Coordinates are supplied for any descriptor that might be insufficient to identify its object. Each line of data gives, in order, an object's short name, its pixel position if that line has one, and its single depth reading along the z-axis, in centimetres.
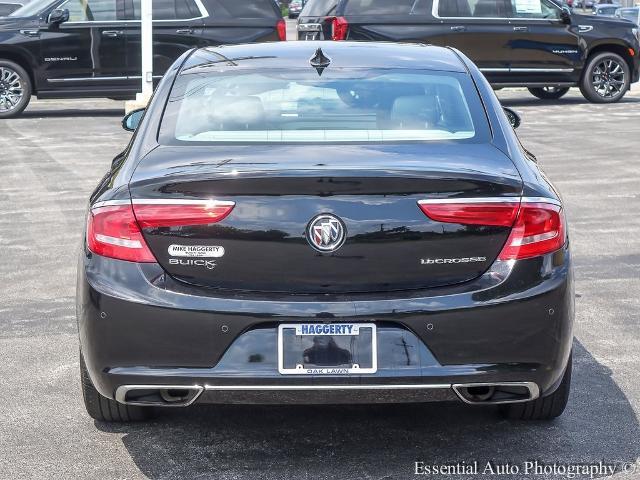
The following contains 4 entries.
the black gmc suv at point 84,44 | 1772
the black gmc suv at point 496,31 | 1892
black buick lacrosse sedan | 424
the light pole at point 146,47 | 1572
